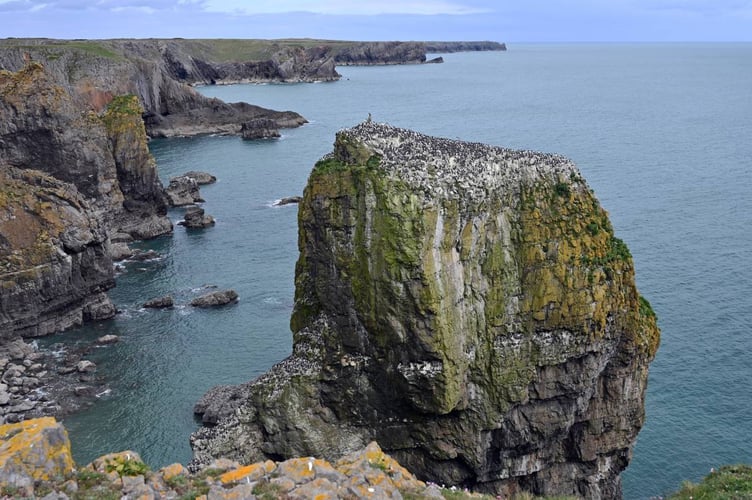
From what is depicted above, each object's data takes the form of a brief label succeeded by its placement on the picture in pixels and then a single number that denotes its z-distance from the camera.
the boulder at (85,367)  69.62
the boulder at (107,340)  75.69
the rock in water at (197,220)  114.75
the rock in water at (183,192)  128.12
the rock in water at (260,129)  190.38
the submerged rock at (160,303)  84.19
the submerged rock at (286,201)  126.69
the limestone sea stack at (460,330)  45.81
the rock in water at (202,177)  143.99
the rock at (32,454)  25.67
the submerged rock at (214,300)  84.19
